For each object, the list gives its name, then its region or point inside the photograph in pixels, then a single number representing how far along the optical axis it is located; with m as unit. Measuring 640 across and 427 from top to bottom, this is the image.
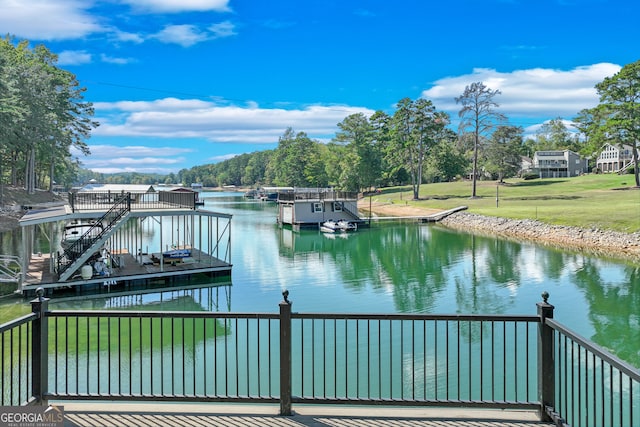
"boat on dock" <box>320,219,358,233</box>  49.94
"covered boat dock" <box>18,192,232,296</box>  20.58
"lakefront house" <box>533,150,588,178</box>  97.19
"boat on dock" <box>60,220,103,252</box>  21.31
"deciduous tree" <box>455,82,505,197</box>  65.75
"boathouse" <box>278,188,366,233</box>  54.06
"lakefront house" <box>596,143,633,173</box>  92.06
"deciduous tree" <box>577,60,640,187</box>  58.53
